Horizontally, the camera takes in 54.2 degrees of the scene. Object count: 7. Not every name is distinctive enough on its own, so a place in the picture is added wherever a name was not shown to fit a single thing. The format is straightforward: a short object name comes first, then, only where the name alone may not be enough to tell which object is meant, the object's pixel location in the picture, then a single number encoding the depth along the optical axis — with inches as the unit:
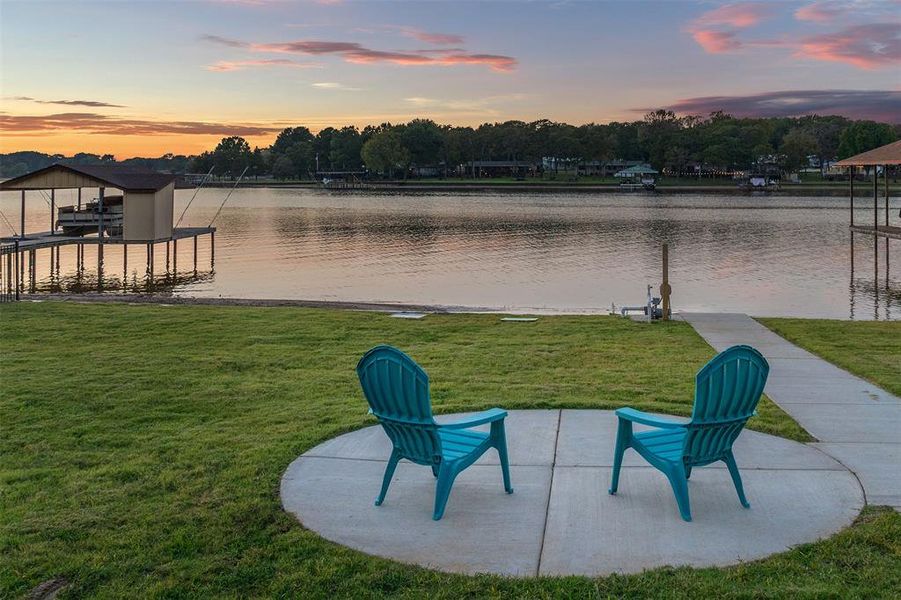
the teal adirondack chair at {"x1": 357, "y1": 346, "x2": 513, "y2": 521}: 214.1
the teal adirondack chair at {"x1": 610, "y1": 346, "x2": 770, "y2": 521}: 214.4
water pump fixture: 607.2
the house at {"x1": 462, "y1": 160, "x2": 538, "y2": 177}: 6761.8
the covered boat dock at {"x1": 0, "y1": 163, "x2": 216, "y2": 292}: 1386.6
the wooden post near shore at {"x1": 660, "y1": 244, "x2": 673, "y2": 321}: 596.4
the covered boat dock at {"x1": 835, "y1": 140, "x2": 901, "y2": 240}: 1350.9
